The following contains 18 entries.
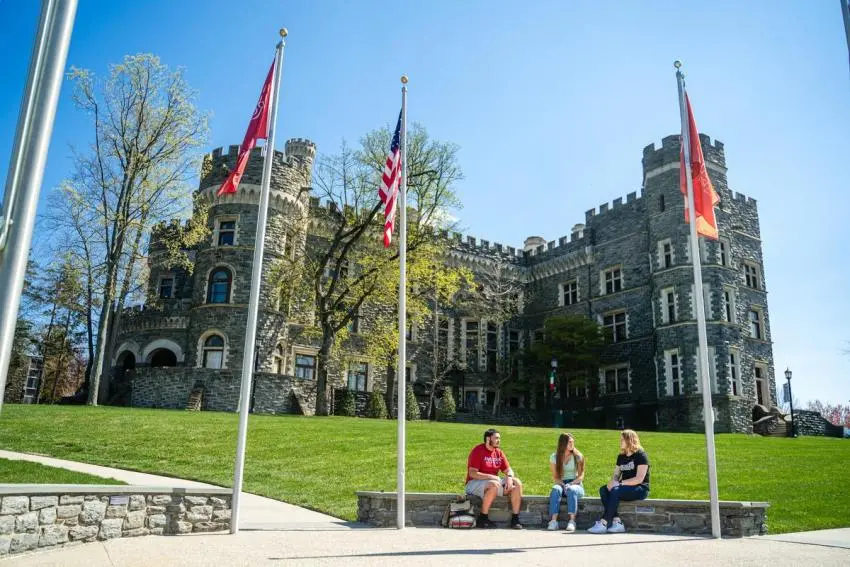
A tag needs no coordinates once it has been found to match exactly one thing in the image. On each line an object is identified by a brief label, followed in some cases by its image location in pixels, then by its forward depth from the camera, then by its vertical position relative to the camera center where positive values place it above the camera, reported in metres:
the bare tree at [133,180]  24.88 +8.93
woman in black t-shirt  9.22 -0.70
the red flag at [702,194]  10.68 +3.71
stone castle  28.84 +4.96
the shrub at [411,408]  30.39 +0.83
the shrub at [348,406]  30.16 +0.82
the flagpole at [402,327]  9.01 +1.42
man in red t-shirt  9.44 -0.67
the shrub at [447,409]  32.34 +0.87
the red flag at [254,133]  9.90 +4.14
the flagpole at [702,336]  8.70 +1.40
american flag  10.45 +3.70
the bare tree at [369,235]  26.69 +8.07
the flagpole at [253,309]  8.37 +1.54
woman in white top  9.49 -0.63
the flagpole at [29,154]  3.39 +1.31
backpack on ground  9.27 -1.15
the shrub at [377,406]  29.97 +0.85
